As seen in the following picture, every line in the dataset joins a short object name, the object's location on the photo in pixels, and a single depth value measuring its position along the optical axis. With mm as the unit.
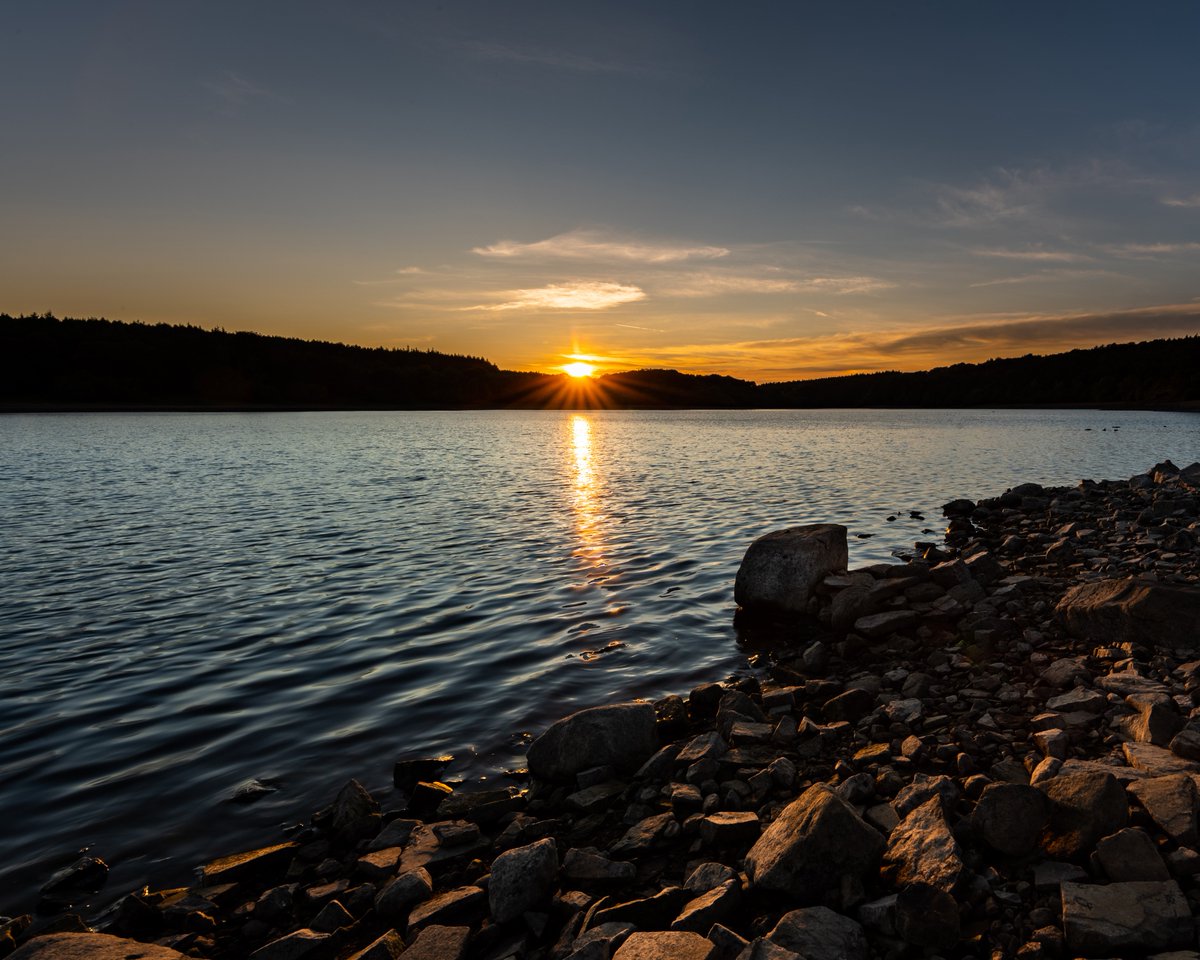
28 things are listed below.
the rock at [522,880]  4492
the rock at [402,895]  4645
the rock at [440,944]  4105
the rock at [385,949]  4074
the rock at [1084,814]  4258
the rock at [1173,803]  4129
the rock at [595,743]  6473
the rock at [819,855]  4266
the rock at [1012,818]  4359
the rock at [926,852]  4098
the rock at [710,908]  4016
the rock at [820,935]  3641
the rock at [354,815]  5711
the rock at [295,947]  4285
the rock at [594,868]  4736
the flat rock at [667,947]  3629
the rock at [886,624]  10031
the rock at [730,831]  5059
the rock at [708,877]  4401
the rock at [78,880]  5082
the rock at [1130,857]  3910
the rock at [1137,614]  7996
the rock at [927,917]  3697
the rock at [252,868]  5172
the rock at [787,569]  11914
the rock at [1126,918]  3480
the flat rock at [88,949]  3982
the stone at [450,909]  4449
